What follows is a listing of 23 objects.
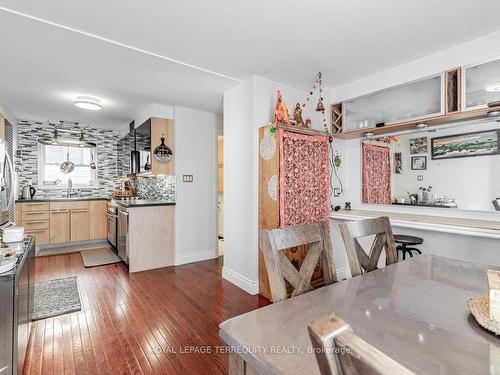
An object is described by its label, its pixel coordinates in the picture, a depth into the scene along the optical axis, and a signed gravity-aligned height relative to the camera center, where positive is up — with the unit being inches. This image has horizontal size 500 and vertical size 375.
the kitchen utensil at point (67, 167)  214.0 +14.0
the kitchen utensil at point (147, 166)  163.2 +11.6
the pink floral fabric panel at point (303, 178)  108.7 +2.8
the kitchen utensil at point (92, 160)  226.8 +20.8
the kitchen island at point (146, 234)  146.3 -28.6
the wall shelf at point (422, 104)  87.7 +32.0
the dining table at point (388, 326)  26.8 -17.8
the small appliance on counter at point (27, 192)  189.7 -5.9
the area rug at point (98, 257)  161.6 -48.1
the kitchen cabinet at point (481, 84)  84.6 +33.1
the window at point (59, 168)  210.5 +13.4
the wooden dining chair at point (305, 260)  44.0 -13.3
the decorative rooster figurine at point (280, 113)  110.6 +30.1
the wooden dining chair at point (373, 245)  57.2 -13.6
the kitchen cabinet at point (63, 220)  180.4 -25.9
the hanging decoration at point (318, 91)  121.6 +47.2
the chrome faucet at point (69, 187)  218.4 -2.9
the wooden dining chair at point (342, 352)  12.4 -8.3
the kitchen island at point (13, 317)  53.8 -29.3
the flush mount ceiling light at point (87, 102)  147.1 +46.4
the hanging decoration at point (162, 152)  155.2 +18.9
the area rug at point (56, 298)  100.6 -48.2
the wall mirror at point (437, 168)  93.4 +6.9
